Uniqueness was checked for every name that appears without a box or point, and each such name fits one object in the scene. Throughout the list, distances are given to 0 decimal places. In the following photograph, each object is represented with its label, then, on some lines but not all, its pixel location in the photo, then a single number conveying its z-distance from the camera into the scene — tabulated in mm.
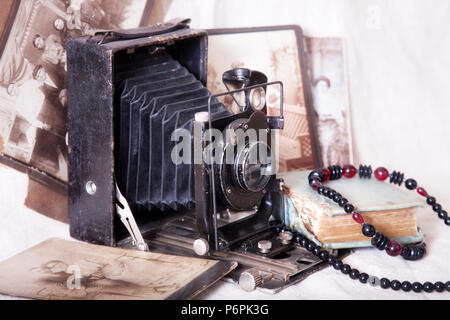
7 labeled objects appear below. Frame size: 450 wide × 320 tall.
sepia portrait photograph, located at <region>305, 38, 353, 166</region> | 669
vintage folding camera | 464
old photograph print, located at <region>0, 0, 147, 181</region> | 527
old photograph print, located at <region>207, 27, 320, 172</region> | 644
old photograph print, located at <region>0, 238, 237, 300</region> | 416
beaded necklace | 440
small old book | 486
